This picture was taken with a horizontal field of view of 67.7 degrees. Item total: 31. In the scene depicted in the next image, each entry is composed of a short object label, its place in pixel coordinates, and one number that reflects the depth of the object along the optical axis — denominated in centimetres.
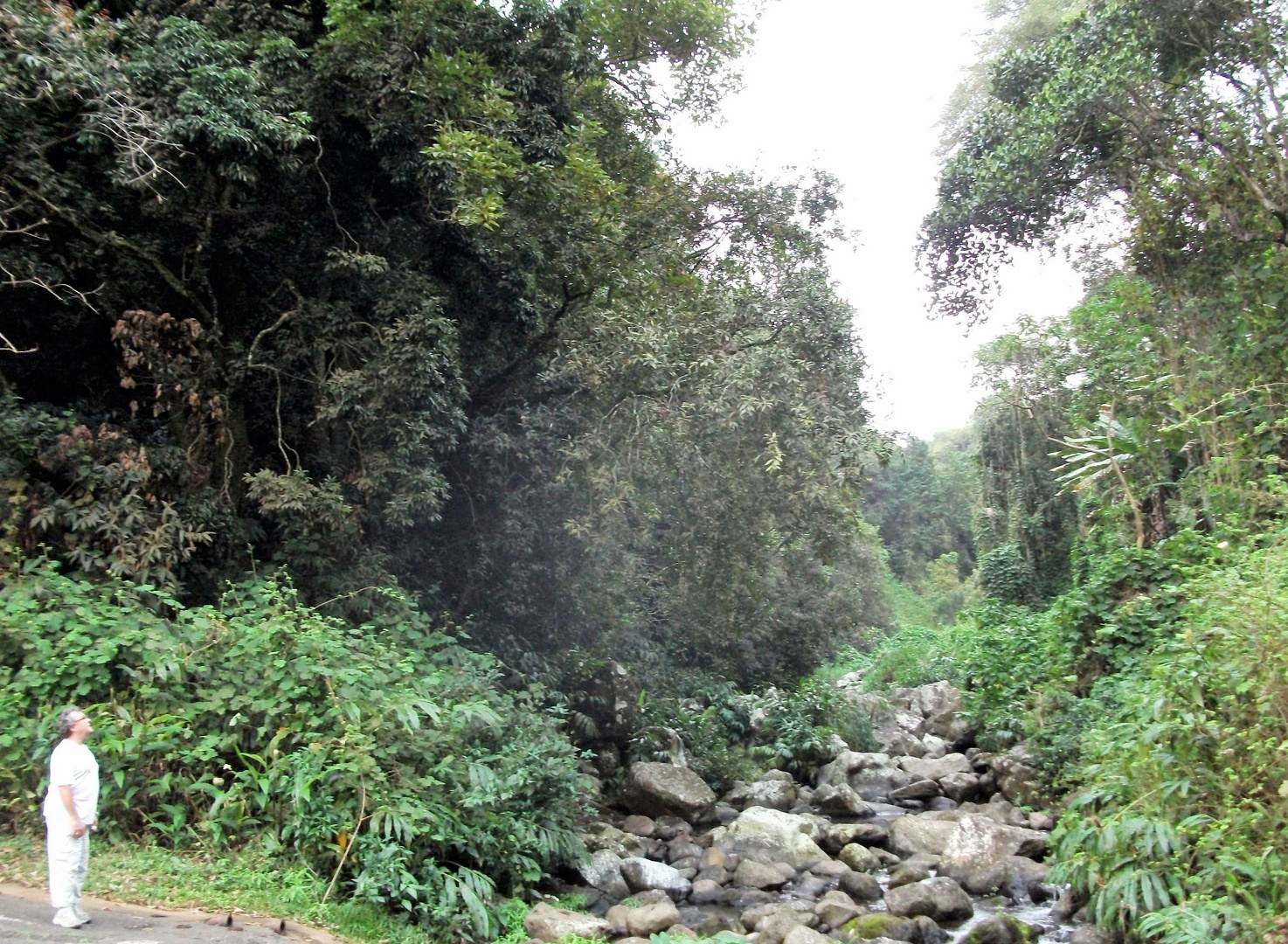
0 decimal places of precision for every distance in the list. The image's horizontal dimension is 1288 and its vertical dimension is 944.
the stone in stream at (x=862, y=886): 923
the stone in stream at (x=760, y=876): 945
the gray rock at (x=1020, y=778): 1142
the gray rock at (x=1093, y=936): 752
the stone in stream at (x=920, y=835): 1034
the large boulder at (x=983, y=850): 930
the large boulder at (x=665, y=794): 1157
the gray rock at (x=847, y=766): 1383
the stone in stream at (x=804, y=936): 750
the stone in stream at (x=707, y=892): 921
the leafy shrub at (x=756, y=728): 1361
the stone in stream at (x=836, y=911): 832
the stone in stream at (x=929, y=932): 805
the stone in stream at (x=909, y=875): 939
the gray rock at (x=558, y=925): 724
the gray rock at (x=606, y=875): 898
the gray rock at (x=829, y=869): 984
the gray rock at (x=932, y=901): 854
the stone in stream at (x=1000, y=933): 789
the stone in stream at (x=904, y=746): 1573
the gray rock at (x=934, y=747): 1533
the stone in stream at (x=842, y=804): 1226
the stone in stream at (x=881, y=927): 802
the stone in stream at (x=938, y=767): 1372
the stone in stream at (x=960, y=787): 1270
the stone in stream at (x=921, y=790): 1299
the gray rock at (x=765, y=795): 1270
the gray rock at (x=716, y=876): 958
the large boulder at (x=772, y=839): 1020
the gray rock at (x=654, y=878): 923
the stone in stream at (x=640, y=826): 1109
